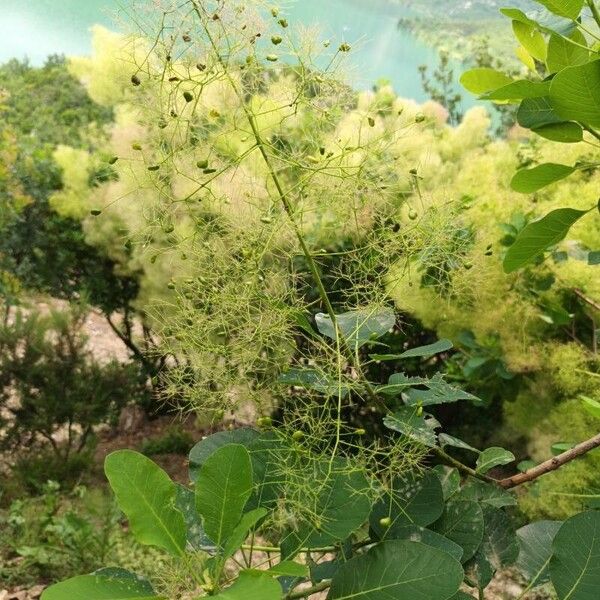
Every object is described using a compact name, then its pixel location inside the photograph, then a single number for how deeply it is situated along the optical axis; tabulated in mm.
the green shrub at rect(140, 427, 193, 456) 3303
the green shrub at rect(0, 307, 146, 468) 2873
